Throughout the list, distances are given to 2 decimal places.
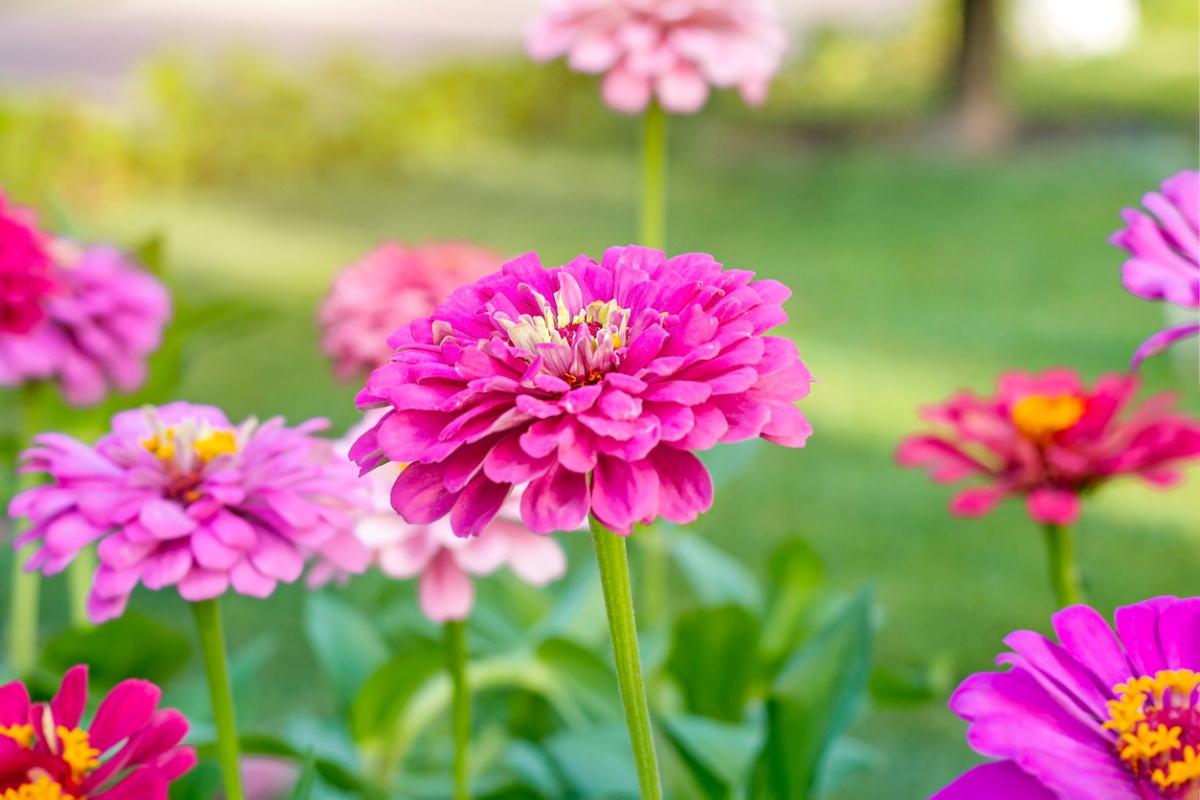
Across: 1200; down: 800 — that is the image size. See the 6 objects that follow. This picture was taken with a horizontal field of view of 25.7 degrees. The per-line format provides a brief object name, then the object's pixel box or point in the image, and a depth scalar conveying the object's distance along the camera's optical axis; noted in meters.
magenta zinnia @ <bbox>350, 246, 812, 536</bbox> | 0.39
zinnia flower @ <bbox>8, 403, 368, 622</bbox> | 0.44
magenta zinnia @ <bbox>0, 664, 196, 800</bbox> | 0.40
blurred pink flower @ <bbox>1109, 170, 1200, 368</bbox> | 0.42
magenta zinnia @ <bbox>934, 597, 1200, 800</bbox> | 0.38
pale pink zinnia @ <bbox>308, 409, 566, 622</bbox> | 0.49
